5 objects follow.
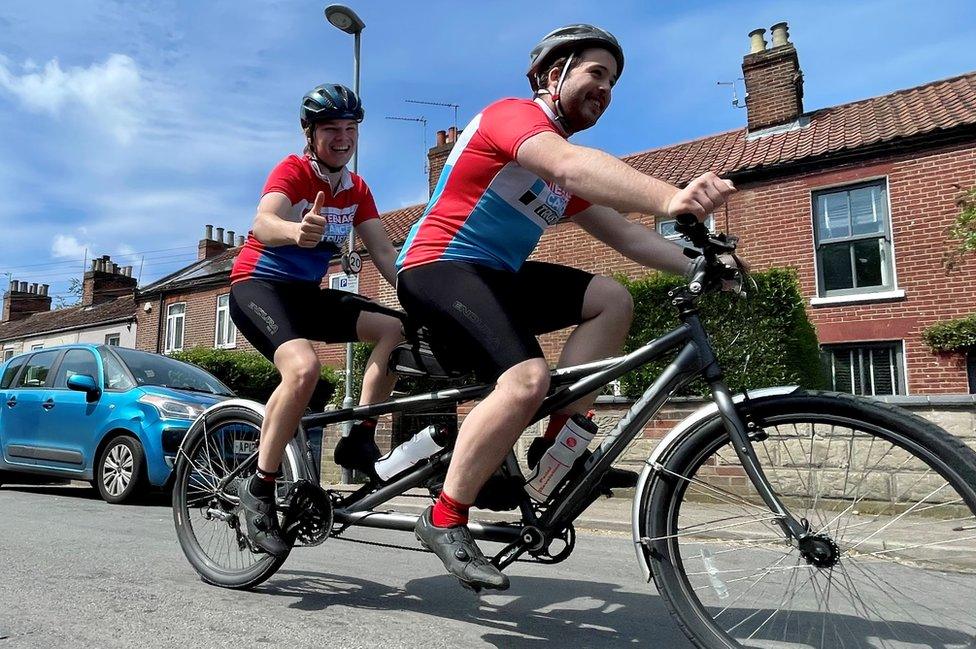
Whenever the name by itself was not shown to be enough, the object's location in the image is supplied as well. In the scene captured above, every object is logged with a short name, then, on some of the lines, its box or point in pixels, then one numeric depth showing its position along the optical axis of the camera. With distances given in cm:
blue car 754
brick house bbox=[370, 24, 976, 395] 1252
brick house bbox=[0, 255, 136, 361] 3119
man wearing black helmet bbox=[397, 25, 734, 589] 250
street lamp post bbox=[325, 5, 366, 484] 1232
